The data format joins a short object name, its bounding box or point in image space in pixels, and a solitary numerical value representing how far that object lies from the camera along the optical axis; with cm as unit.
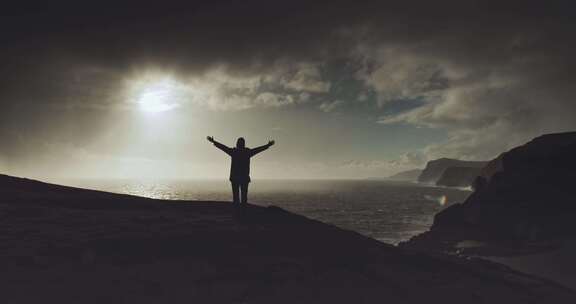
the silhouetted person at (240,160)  1119
